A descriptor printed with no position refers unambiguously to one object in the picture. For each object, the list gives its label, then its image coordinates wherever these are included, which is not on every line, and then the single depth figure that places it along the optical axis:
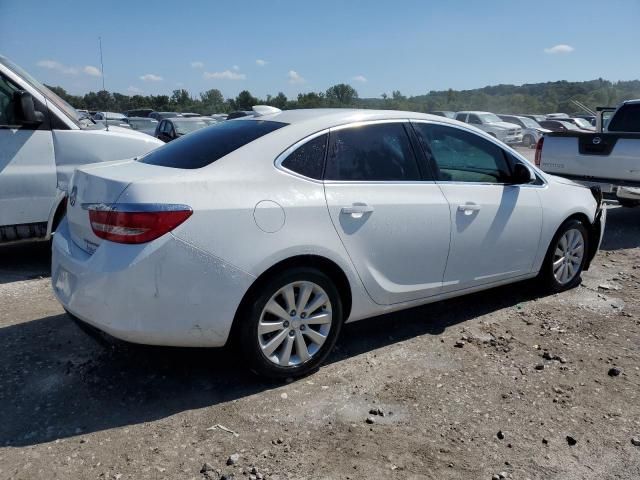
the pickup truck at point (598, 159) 7.25
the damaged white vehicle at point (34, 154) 5.24
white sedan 2.90
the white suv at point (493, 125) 26.28
